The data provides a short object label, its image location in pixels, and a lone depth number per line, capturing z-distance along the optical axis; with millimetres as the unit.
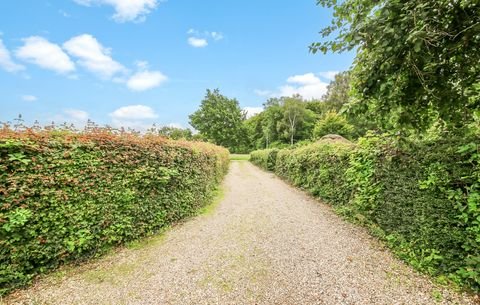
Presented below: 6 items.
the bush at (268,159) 19312
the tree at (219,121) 42344
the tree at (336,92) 38031
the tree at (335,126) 28391
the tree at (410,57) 2553
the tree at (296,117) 41259
